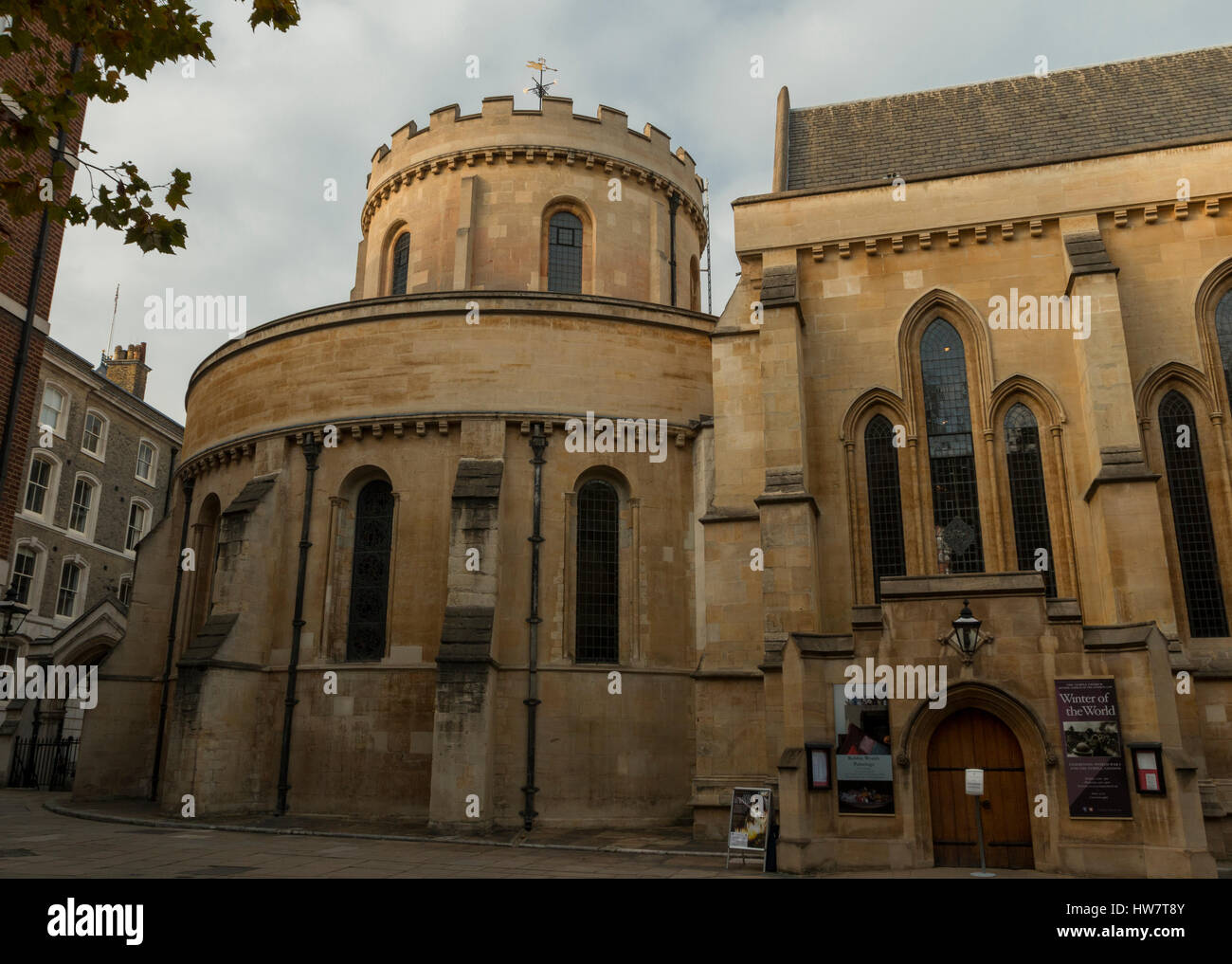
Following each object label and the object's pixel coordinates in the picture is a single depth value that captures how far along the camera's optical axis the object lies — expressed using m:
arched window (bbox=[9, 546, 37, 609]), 34.00
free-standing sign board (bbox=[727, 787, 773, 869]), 14.69
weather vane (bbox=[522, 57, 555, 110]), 31.08
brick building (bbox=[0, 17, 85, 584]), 12.94
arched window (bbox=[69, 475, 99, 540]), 37.50
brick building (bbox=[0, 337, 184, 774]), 32.28
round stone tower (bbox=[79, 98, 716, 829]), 19.61
